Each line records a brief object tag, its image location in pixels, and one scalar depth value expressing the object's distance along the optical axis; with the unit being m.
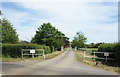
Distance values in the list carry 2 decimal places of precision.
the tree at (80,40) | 41.81
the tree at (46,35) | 30.23
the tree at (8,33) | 24.94
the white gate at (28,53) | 15.32
